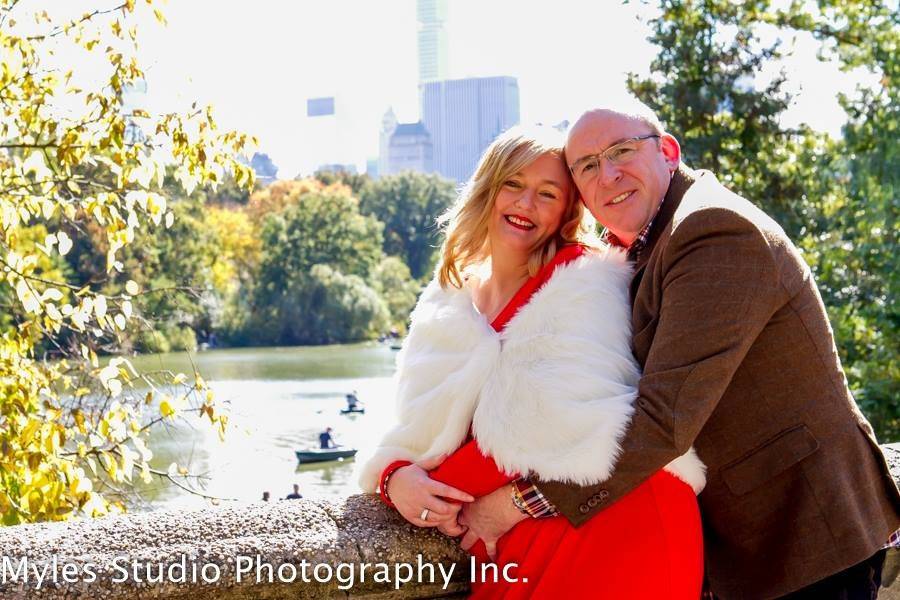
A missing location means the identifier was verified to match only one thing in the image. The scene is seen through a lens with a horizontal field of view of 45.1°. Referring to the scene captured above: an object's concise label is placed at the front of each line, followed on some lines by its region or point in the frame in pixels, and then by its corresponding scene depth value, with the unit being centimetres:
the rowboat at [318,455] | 2052
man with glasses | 188
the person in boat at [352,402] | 2668
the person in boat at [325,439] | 2105
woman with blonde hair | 195
